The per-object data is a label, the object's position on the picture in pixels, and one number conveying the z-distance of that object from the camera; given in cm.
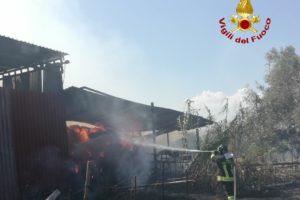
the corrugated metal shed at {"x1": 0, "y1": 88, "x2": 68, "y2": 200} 1110
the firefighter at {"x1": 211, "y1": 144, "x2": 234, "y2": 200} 1024
